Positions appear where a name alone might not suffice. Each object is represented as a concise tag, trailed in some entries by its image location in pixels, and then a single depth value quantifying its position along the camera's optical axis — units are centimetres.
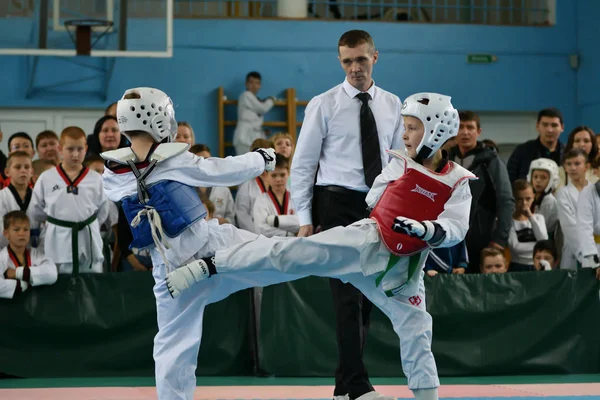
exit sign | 1536
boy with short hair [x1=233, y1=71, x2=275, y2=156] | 1405
